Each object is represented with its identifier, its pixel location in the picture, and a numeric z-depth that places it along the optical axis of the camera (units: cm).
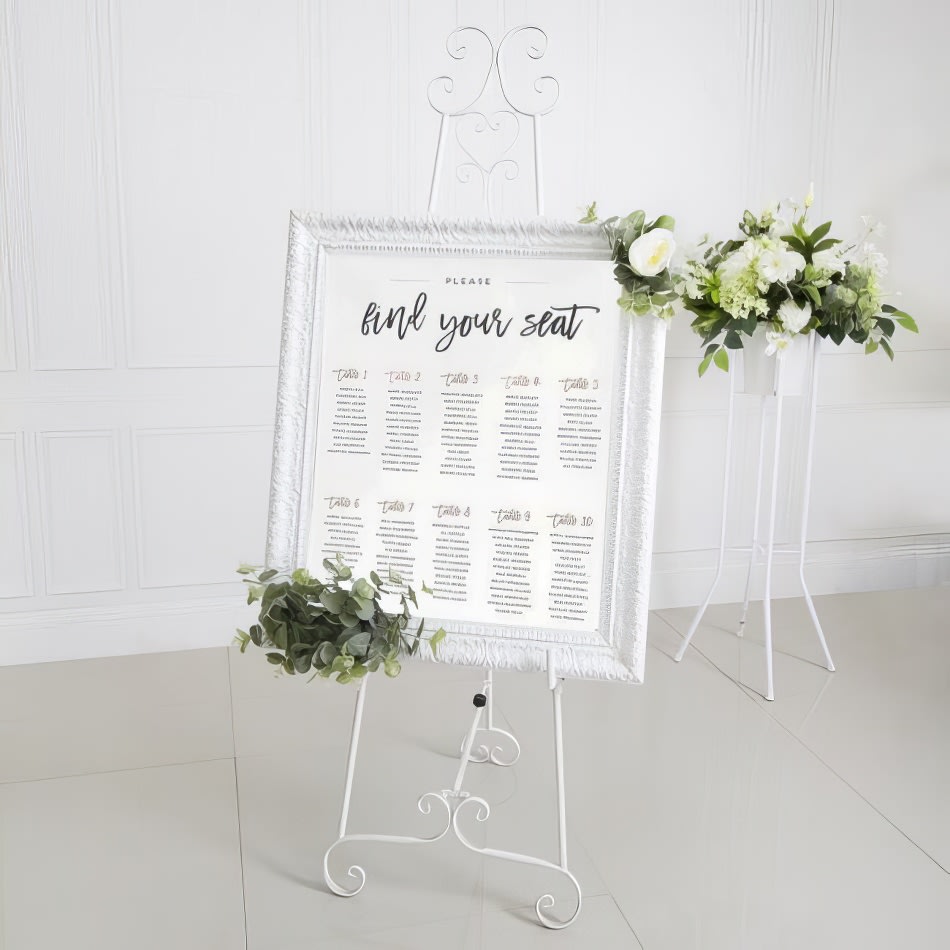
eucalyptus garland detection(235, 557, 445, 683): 178
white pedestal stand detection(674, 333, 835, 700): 301
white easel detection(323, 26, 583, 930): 196
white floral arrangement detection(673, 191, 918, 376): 273
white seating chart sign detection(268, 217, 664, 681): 188
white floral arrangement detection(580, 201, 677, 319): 182
